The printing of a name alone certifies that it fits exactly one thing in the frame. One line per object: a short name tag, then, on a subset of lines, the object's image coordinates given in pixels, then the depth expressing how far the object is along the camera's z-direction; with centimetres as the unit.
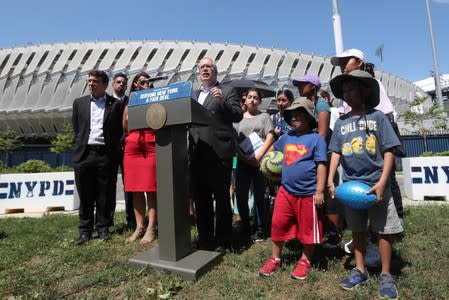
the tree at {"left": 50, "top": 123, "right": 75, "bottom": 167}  2873
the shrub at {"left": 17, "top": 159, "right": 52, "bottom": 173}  1462
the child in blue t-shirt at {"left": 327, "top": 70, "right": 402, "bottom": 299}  265
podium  315
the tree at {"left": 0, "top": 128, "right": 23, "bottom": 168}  2755
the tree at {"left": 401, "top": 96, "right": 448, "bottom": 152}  2580
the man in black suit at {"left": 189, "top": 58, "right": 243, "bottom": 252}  362
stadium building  3853
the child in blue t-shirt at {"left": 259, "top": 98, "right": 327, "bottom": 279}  303
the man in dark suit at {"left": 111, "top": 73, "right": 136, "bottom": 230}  482
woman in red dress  421
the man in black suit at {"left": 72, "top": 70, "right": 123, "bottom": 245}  446
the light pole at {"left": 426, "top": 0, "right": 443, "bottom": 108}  2965
